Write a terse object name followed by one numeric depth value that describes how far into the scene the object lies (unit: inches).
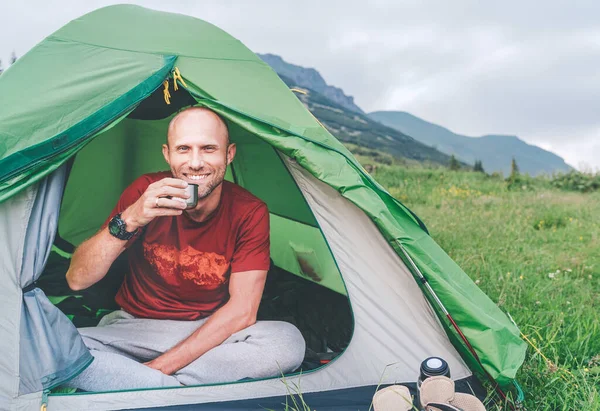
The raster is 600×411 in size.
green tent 70.1
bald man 77.7
